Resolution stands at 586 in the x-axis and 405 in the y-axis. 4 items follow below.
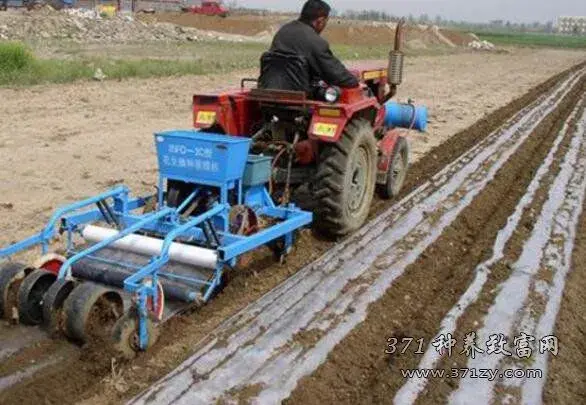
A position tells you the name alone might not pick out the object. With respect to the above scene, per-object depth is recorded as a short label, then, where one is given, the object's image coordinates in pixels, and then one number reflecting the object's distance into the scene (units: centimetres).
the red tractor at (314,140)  511
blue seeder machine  348
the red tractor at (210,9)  5544
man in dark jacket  507
